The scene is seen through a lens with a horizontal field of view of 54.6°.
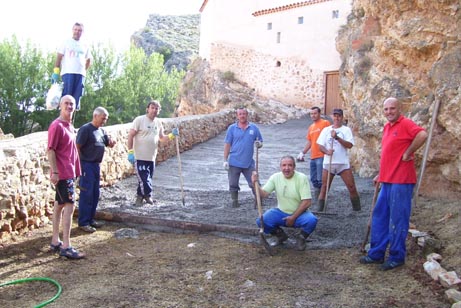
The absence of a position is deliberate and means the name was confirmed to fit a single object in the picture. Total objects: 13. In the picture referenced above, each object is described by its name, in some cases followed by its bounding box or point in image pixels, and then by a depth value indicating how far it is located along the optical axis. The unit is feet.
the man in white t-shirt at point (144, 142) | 21.33
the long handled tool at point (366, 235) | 15.10
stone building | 64.49
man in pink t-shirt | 14.48
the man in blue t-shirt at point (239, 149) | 21.94
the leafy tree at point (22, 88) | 88.17
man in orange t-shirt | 22.35
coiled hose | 11.90
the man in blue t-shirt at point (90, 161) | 17.79
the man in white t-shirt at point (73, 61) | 21.38
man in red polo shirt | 13.61
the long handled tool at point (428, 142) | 16.74
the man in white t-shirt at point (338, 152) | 20.25
